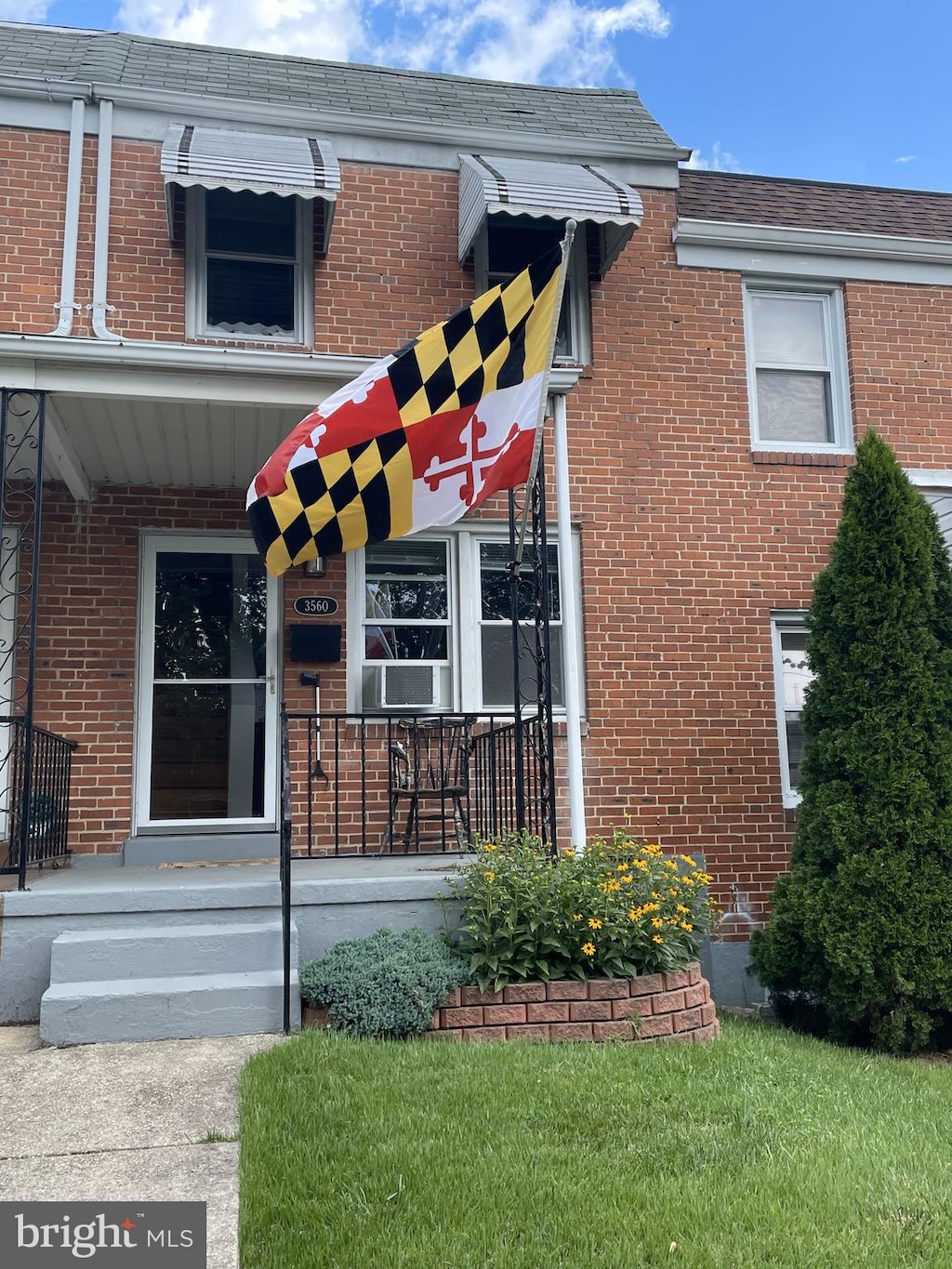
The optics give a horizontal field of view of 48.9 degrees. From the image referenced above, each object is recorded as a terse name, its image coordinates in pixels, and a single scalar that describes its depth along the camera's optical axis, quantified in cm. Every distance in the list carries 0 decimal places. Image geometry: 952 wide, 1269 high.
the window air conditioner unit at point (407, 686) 736
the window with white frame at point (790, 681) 790
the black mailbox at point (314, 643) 721
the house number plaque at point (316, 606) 730
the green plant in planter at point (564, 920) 488
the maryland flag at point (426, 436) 544
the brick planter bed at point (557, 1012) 474
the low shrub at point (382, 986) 456
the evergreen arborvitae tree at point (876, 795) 544
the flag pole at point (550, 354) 543
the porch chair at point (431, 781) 670
